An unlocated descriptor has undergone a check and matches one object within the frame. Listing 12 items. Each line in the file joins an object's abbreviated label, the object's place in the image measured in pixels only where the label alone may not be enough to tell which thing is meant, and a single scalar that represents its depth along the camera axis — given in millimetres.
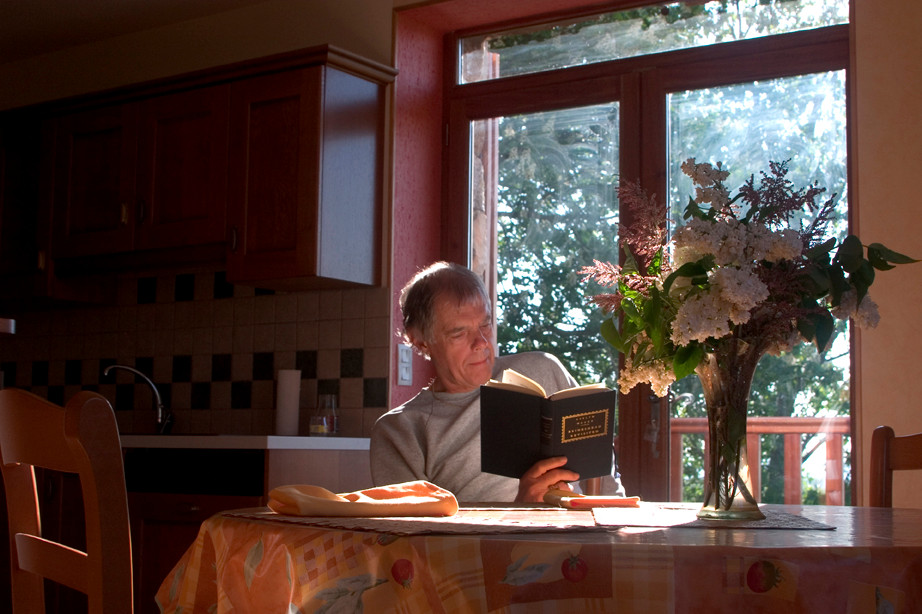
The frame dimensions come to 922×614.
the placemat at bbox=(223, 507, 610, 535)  1223
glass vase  1475
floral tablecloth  1045
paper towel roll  3639
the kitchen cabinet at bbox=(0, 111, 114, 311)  4148
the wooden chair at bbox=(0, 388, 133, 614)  1299
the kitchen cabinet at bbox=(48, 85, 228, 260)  3754
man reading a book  2402
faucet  4027
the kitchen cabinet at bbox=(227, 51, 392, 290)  3490
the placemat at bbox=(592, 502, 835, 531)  1368
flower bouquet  1411
